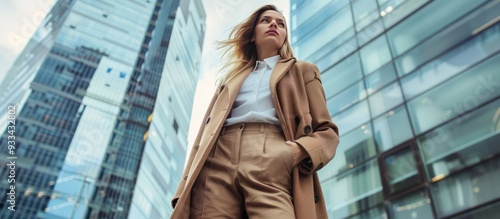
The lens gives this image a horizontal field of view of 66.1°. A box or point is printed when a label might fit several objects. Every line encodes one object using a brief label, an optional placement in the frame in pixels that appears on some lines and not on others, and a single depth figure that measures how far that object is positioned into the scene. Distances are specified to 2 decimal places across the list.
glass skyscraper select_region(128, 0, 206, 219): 49.31
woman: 1.58
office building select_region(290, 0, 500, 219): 7.29
